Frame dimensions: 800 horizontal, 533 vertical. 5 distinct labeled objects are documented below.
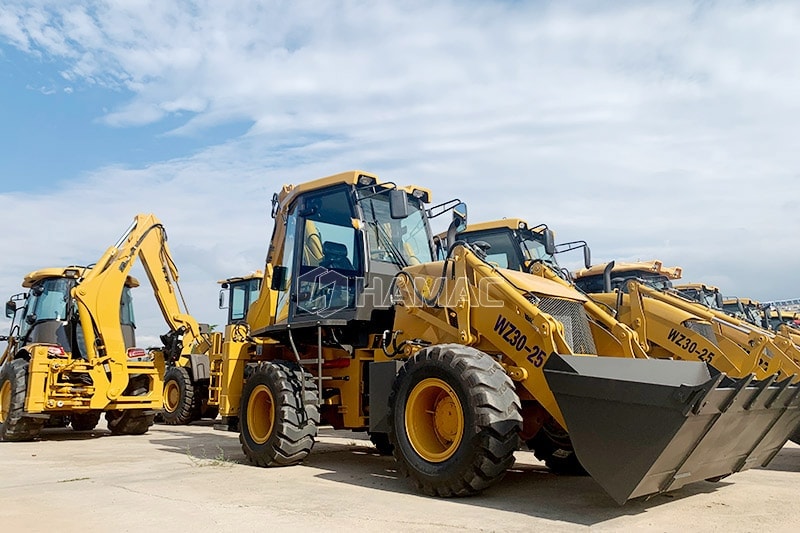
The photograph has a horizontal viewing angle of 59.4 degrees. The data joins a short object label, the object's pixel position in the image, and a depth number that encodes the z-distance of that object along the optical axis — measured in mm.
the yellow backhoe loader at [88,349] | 11367
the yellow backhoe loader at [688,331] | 9242
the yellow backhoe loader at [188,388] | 14983
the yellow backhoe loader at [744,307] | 16941
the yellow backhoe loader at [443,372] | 5027
